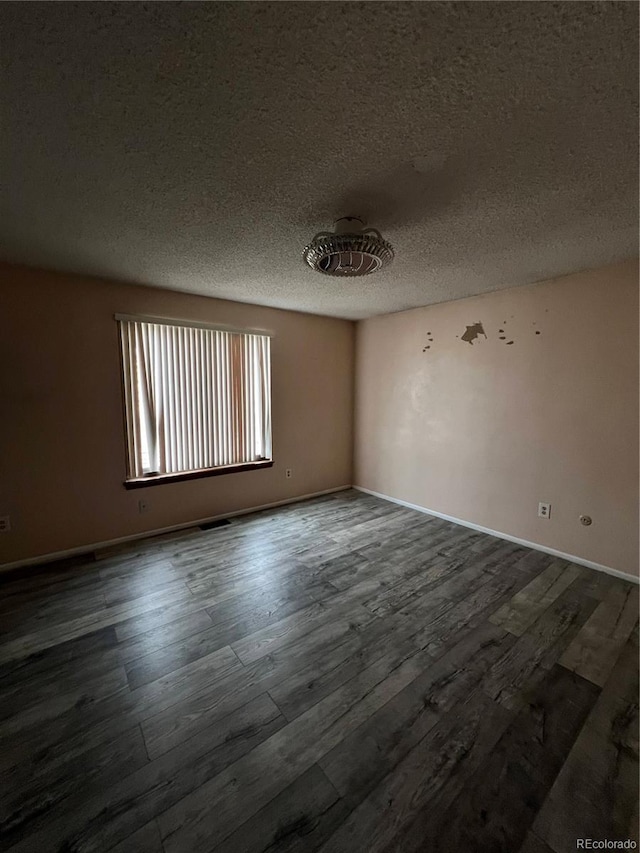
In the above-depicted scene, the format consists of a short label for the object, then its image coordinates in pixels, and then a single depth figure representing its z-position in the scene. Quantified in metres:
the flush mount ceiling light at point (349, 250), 1.68
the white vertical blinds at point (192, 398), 3.06
